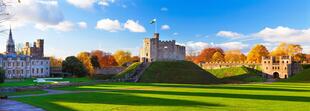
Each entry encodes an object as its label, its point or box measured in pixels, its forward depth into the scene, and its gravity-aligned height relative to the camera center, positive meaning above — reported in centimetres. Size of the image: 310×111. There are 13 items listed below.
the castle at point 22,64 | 9831 -15
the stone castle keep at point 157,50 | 8862 +378
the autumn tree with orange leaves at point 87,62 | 11180 +58
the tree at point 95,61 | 11998 +96
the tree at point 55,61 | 14299 +116
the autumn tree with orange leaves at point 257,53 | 12715 +420
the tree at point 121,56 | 14335 +347
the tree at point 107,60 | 13650 +152
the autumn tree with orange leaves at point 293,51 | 12501 +495
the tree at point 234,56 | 14625 +349
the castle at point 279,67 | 10250 -103
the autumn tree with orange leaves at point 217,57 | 14562 +301
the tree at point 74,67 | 10281 -107
